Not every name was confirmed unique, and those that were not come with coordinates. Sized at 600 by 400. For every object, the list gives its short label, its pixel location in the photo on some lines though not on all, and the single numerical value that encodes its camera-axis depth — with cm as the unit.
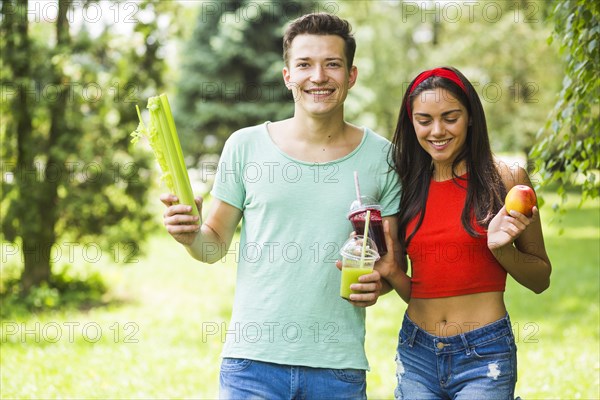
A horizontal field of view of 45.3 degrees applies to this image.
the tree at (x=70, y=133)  921
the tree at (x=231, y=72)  1625
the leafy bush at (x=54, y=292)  910
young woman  295
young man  289
